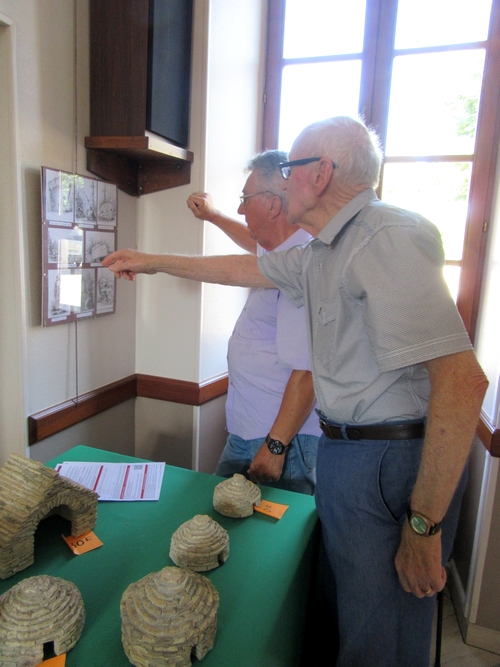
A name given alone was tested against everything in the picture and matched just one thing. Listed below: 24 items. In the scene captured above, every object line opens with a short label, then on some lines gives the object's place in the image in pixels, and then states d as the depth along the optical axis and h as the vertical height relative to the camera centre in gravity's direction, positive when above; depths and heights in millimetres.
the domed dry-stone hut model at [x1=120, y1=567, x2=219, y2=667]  728 -575
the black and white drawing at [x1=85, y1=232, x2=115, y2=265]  1706 +28
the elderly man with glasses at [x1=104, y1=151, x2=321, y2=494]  1454 -357
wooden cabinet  1605 +620
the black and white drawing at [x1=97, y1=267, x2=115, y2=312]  1801 -141
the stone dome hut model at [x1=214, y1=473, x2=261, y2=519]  1175 -599
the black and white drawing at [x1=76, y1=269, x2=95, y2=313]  1712 -144
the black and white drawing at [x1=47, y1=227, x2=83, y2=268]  1527 +15
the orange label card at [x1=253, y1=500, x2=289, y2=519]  1204 -640
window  2064 +833
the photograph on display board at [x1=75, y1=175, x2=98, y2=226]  1624 +182
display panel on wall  1516 +26
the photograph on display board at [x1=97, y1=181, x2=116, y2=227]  1746 +182
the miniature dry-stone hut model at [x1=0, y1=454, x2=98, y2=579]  912 -507
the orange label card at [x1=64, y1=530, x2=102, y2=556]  1022 -643
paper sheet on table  1260 -632
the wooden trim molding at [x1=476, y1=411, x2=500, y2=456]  1686 -602
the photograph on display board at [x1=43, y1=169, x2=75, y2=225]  1481 +176
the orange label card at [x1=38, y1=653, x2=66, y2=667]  737 -648
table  812 -652
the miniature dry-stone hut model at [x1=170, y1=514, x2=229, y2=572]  970 -597
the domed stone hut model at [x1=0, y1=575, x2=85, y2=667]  718 -587
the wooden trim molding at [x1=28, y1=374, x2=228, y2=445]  1589 -586
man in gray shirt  885 -257
